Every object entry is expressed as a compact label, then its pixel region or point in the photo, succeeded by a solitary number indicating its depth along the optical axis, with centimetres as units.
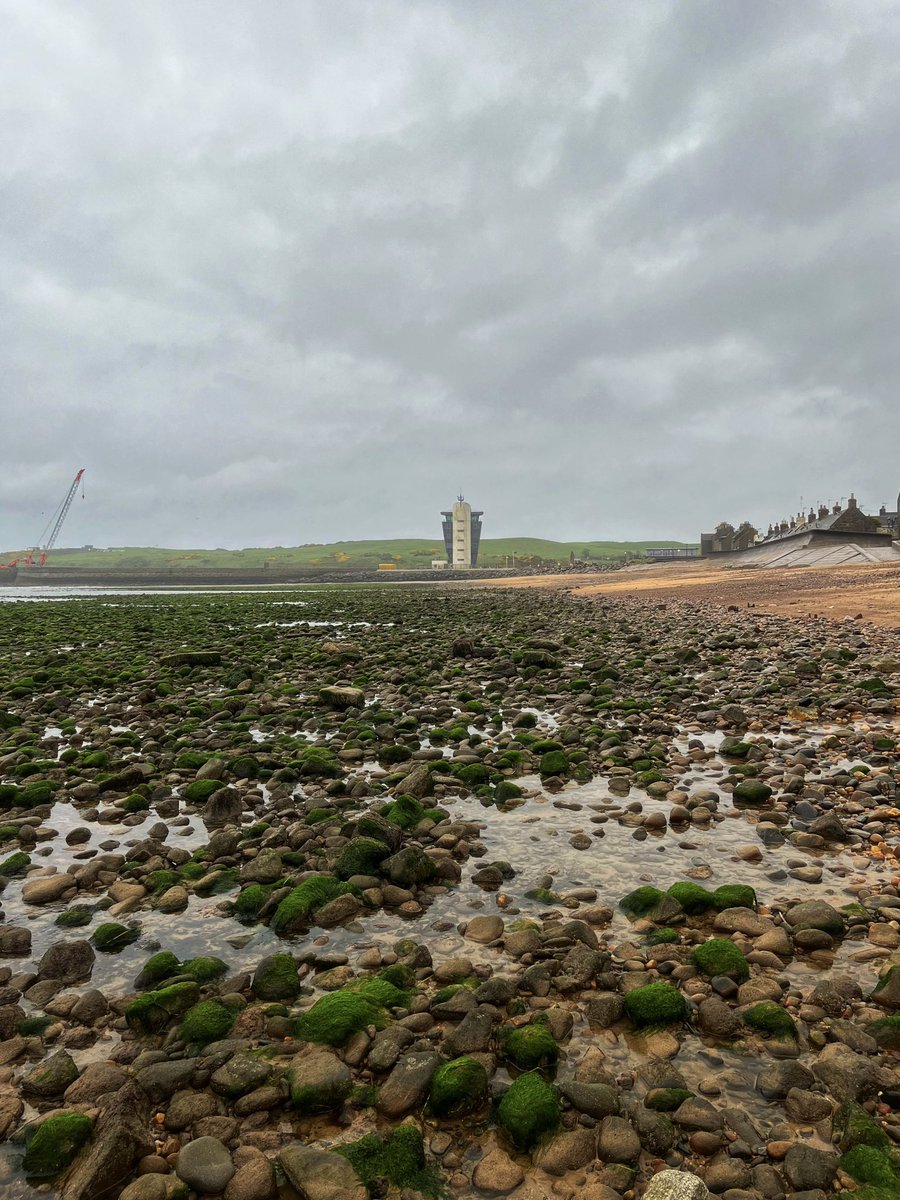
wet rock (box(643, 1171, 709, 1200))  284
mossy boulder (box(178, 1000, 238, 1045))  421
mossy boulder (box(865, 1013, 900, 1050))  380
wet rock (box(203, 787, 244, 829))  786
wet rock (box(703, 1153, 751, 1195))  303
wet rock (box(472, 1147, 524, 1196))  315
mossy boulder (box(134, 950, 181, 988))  483
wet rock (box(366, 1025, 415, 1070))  393
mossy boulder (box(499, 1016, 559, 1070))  387
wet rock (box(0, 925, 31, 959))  524
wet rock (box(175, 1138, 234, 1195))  315
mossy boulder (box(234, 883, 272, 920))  582
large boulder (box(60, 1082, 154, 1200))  311
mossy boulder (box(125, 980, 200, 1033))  434
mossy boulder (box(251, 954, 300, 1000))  466
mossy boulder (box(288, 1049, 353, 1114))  365
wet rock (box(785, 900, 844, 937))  504
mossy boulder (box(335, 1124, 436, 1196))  316
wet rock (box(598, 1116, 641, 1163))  322
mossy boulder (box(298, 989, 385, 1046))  415
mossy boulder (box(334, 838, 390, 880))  632
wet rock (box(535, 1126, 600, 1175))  322
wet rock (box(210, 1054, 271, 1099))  374
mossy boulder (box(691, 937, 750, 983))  459
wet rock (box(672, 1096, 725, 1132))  333
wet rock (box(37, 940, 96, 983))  491
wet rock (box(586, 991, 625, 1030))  427
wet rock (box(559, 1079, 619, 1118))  350
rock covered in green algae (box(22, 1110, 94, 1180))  327
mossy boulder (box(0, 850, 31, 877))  662
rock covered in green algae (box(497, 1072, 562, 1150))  338
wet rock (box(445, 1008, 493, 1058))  398
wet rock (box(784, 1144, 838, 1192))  299
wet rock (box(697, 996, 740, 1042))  409
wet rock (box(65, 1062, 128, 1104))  371
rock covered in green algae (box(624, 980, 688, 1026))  422
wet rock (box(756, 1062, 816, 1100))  356
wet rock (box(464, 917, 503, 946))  531
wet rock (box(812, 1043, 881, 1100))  348
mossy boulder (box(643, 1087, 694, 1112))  350
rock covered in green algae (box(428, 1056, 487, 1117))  357
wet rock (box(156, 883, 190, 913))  591
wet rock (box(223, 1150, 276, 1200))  311
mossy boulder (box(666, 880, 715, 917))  549
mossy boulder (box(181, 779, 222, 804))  861
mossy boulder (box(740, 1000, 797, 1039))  400
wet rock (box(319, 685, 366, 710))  1359
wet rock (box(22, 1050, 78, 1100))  375
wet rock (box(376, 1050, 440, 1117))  361
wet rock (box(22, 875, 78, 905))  608
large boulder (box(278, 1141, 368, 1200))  308
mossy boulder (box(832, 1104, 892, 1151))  314
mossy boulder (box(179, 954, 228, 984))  480
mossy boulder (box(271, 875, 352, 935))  556
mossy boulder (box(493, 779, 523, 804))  838
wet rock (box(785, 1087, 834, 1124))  338
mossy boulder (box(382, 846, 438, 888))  619
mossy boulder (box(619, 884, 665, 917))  555
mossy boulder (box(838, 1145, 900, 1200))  293
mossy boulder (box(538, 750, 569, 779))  920
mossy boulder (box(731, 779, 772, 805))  773
